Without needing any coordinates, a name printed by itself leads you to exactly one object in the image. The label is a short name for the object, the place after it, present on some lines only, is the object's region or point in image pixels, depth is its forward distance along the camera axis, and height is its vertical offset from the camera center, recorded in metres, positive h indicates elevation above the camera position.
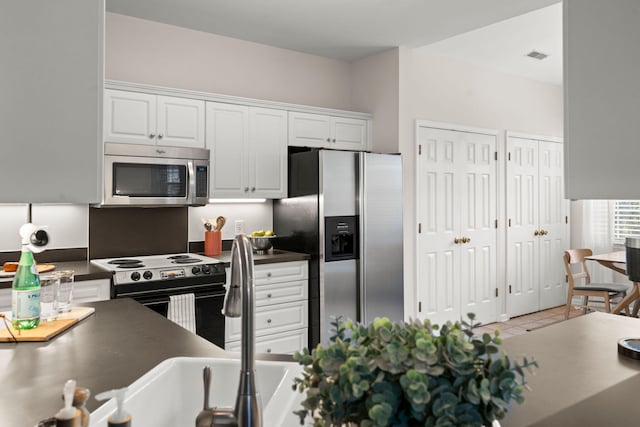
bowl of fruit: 4.09 -0.21
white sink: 1.30 -0.49
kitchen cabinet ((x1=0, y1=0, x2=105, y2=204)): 0.78 +0.19
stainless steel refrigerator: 3.94 -0.11
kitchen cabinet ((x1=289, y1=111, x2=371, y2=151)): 4.34 +0.82
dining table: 4.78 -0.49
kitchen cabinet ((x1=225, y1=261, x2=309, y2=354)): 3.75 -0.76
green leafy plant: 0.67 -0.24
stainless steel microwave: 3.38 +0.31
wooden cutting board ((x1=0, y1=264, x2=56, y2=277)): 2.92 -0.33
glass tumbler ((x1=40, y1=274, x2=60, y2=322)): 1.79 -0.30
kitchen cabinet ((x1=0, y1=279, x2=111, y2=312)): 3.00 -0.47
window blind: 6.02 -0.01
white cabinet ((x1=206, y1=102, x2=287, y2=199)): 3.90 +0.56
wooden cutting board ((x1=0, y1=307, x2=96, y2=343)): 1.64 -0.41
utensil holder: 4.06 -0.22
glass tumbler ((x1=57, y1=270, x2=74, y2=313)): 1.87 -0.30
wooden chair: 4.95 -0.73
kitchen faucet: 0.89 -0.25
